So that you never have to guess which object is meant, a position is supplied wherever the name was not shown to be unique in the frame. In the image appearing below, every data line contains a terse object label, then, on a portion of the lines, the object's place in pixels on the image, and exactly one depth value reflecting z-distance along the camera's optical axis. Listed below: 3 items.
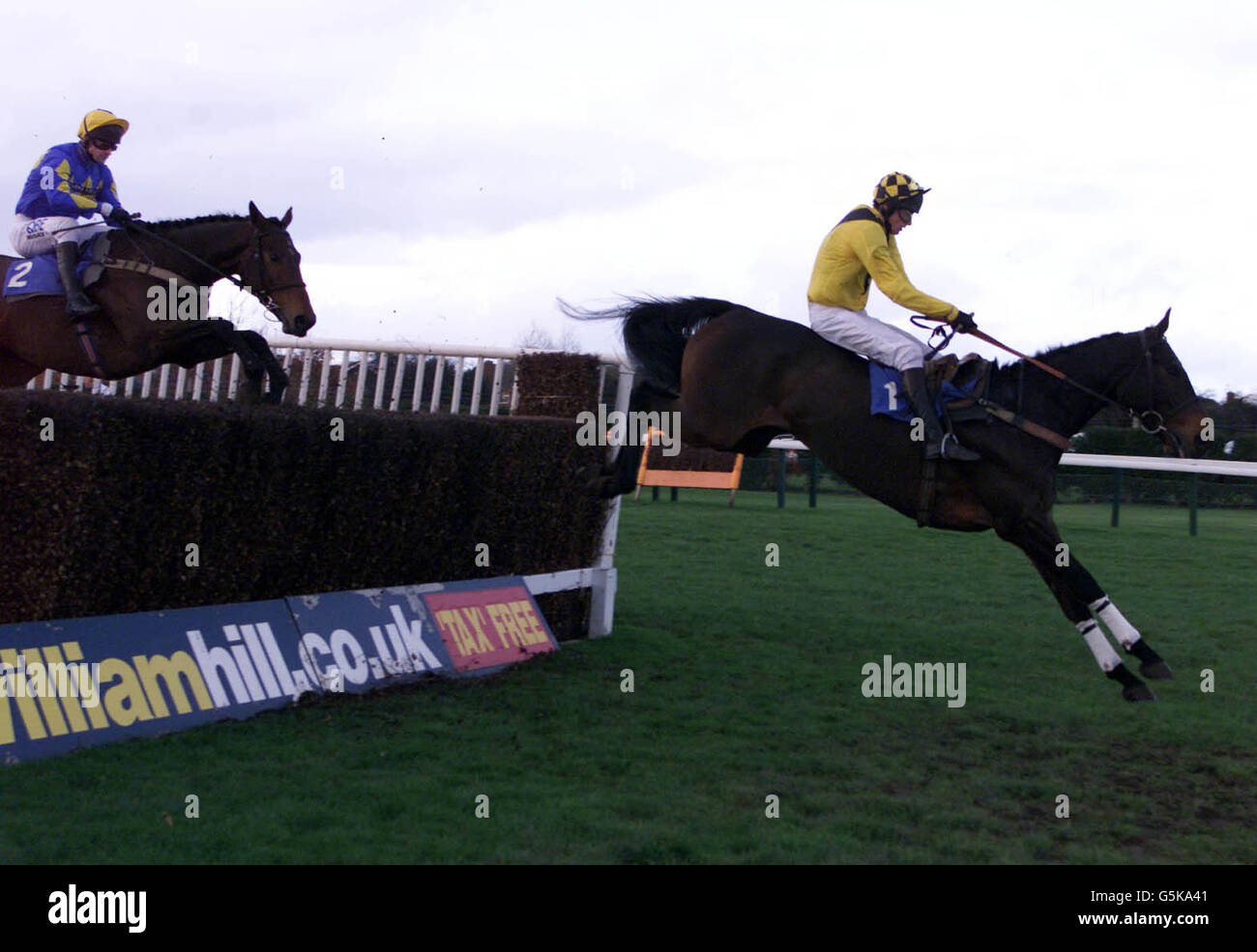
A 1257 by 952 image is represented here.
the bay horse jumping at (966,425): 6.22
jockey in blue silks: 7.16
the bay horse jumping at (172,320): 7.20
